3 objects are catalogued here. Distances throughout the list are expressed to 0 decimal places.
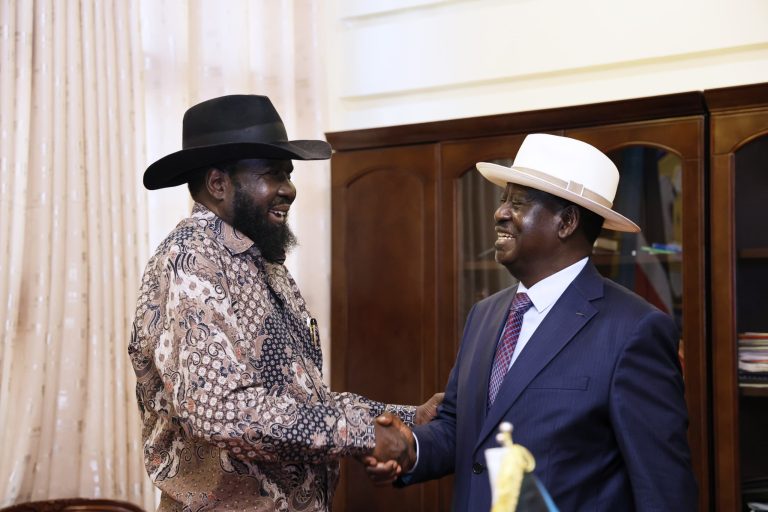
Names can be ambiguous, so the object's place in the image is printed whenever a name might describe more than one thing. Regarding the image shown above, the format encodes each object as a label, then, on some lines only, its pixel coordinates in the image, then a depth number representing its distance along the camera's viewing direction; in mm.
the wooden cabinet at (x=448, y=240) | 2803
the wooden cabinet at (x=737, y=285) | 2730
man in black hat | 1909
